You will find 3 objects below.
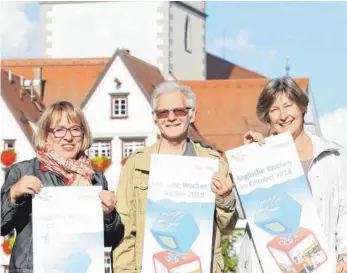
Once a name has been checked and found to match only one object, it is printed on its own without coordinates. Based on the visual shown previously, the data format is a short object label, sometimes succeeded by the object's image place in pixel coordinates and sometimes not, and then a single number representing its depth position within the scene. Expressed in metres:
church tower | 54.31
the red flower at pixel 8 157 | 44.25
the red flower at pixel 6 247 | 42.37
